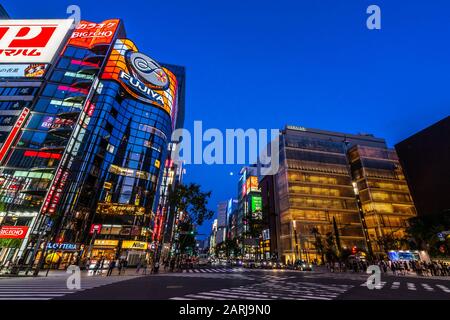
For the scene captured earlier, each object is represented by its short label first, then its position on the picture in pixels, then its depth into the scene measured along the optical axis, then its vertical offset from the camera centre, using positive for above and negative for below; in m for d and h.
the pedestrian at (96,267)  25.79 -1.07
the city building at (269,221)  83.94 +15.76
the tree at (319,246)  59.97 +5.66
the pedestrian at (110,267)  25.20 -0.97
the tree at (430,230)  44.12 +8.26
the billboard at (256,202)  117.48 +30.05
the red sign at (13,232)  28.33 +2.31
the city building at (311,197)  70.19 +22.07
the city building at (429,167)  46.93 +21.82
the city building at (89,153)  34.12 +17.79
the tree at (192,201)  42.50 +10.56
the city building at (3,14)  54.66 +52.65
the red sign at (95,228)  42.79 +4.88
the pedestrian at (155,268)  30.49 -0.99
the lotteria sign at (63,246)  34.08 +1.23
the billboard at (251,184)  125.44 +41.69
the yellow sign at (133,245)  45.84 +2.63
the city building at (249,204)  88.75 +30.64
